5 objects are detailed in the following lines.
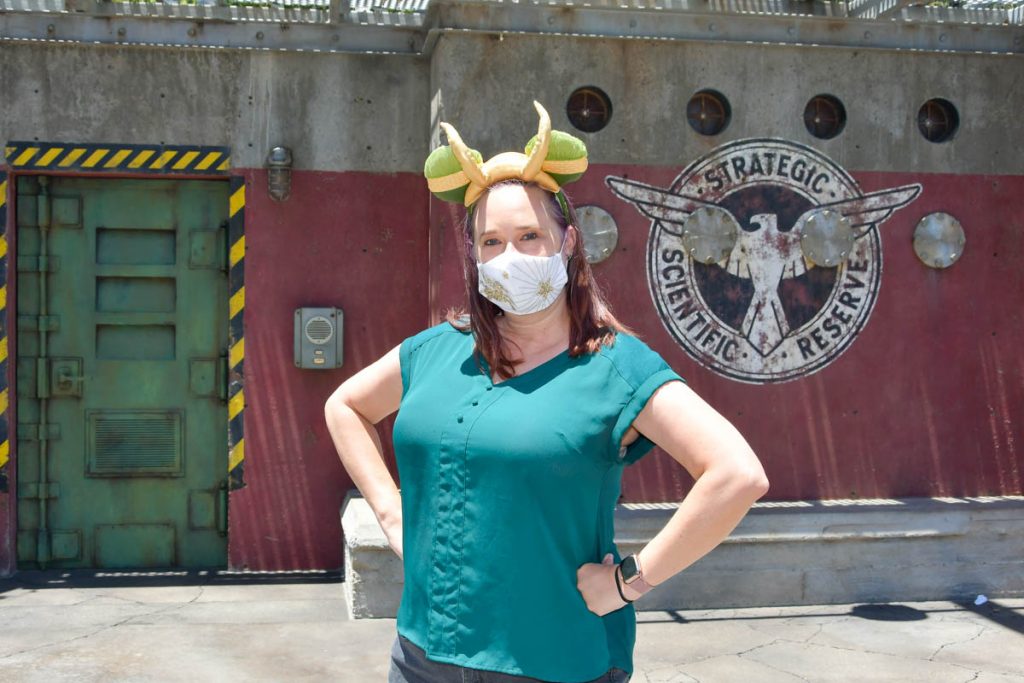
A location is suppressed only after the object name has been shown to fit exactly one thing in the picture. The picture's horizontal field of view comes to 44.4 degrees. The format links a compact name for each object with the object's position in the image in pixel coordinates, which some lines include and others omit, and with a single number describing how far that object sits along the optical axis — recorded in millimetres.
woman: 2629
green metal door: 7605
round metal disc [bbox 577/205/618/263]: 7191
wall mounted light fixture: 7465
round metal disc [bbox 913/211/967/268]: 7516
